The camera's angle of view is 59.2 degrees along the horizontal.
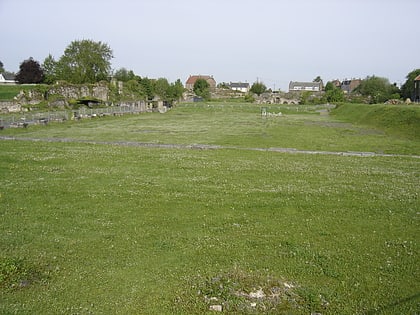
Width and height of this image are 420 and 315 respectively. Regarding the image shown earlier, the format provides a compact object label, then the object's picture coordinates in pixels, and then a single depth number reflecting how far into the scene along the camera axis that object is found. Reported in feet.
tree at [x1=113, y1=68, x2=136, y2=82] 355.85
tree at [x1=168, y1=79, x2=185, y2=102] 358.68
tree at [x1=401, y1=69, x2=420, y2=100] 333.62
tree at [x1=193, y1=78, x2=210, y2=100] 489.67
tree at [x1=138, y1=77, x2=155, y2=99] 320.91
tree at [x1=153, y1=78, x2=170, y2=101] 341.00
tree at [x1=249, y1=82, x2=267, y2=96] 577.84
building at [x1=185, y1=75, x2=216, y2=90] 643.45
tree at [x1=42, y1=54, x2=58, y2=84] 281.66
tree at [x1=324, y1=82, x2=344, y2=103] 393.13
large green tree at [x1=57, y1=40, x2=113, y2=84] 281.13
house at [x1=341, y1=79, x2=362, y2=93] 623.36
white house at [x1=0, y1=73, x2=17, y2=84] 395.96
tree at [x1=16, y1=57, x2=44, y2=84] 266.36
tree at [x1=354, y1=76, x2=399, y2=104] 345.43
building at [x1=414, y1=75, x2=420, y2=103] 313.05
